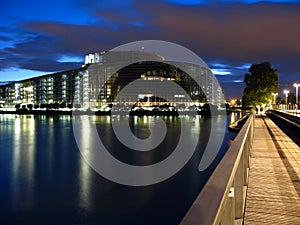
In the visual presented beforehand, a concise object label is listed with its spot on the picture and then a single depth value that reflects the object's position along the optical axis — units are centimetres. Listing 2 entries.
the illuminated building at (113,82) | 12825
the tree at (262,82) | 3653
